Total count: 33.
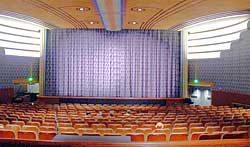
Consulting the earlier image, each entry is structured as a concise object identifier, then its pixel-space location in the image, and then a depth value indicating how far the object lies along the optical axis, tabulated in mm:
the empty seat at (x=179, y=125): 7651
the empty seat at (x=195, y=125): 7810
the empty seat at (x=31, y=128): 6723
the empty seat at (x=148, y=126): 7713
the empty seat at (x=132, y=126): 7493
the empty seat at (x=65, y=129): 6676
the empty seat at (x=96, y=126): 7606
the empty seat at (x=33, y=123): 7660
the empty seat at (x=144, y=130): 6746
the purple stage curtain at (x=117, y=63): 20562
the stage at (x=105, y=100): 19672
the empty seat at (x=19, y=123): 7781
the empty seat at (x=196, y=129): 6953
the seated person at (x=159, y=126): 7453
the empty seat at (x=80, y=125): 7570
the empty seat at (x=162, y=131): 6703
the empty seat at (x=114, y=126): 7641
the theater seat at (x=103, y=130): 6762
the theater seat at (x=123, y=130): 6812
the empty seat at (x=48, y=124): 7625
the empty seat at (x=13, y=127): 6923
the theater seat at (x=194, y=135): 6133
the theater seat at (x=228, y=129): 7087
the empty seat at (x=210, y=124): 7889
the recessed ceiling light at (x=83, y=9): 13094
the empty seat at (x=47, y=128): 6901
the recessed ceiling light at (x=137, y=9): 12961
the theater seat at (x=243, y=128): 7173
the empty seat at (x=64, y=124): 7621
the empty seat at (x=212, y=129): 6942
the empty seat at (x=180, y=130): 6814
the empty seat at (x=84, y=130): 6520
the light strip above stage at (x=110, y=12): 11125
